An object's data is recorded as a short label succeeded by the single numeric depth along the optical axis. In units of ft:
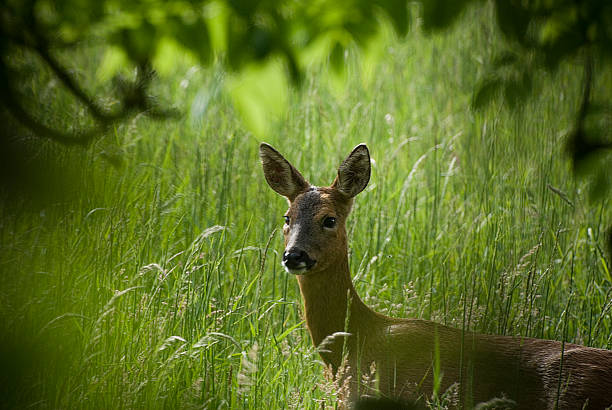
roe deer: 58.07
